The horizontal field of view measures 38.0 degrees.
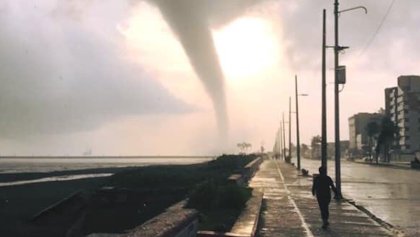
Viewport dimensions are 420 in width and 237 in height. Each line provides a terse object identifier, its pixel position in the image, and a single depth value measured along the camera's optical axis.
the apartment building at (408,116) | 188.25
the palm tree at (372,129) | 166.25
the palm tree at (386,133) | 139.12
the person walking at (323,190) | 17.14
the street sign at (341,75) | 29.41
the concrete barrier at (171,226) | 7.90
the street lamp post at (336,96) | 29.47
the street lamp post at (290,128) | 96.20
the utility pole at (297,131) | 68.04
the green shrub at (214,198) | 18.77
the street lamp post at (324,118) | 32.84
